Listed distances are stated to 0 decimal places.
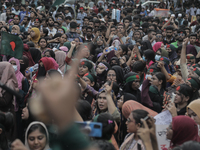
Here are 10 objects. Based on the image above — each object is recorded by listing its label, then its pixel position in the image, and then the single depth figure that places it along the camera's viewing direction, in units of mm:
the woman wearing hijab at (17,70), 9210
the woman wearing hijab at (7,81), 8070
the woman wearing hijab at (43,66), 9135
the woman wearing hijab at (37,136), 5366
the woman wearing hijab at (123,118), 7297
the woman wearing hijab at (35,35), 15055
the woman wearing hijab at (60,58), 11398
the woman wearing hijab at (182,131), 4949
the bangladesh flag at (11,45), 10125
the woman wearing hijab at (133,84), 8797
